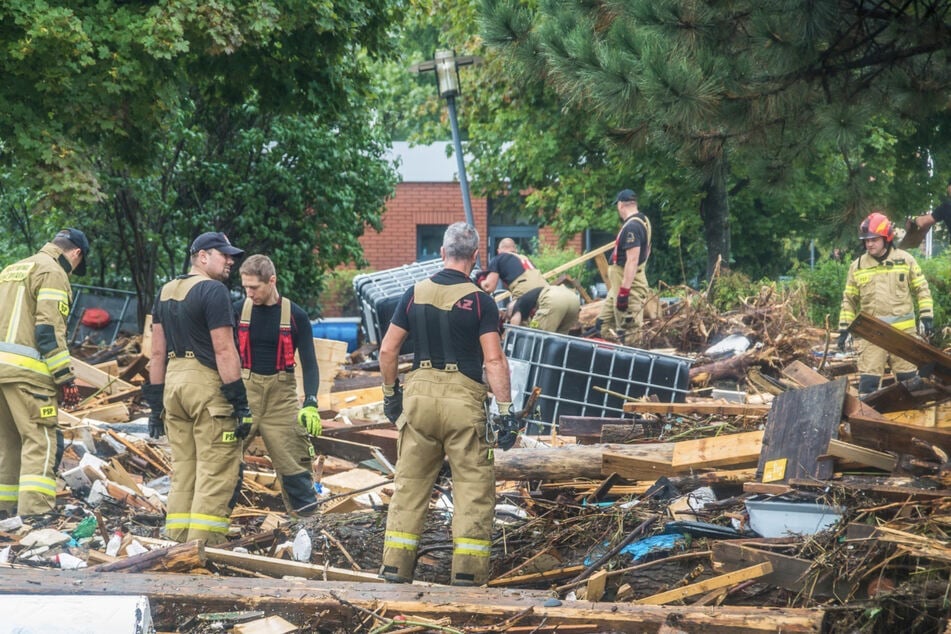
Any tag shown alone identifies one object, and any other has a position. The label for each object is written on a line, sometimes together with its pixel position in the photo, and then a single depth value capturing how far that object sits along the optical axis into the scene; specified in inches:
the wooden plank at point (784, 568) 392.5
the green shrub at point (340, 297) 2273.6
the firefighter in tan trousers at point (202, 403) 522.9
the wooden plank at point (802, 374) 695.1
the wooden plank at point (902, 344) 493.7
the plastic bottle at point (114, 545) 522.8
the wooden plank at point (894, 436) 480.7
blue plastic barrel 1402.6
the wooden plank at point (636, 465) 551.8
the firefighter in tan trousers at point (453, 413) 458.9
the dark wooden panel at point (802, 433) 481.4
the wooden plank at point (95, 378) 884.0
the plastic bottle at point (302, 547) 493.4
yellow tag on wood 489.4
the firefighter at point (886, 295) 776.3
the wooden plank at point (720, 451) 542.6
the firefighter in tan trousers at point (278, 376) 583.5
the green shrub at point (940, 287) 1171.1
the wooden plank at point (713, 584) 403.2
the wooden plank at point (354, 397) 901.2
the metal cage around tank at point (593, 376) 797.9
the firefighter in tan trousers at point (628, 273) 915.4
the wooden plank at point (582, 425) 688.4
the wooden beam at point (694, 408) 673.6
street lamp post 1163.9
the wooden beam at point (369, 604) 364.8
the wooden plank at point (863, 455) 468.4
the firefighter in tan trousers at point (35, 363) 591.8
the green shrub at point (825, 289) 1320.1
